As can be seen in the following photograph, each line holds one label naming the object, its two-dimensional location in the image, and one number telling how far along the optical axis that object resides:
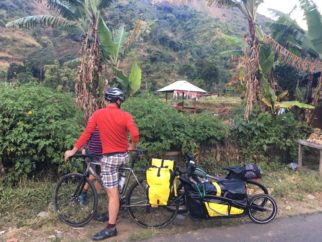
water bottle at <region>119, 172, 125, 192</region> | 4.59
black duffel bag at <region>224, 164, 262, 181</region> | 4.66
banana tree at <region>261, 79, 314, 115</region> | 8.30
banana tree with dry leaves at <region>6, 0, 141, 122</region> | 7.20
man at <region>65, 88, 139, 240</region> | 4.22
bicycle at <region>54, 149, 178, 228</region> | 4.54
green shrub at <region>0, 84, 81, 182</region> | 5.41
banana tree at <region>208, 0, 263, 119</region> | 8.38
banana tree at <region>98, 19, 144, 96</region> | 8.62
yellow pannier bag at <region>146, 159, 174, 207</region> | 4.28
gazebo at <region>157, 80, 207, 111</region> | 18.55
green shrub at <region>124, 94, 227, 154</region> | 6.46
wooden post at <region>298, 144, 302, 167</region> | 7.75
